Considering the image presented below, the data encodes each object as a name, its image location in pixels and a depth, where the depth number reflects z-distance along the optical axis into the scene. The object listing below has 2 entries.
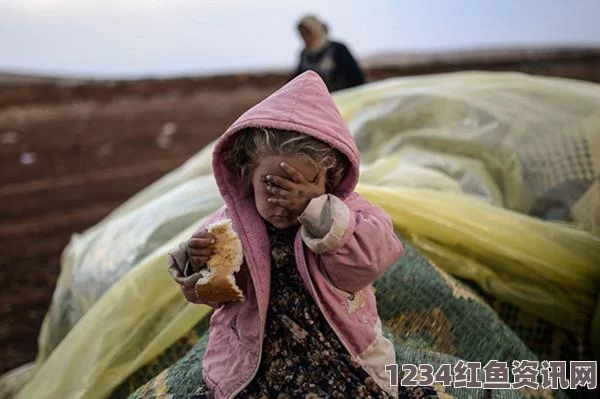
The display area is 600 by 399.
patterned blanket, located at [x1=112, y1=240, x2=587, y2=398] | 1.34
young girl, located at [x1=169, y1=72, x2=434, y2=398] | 0.98
